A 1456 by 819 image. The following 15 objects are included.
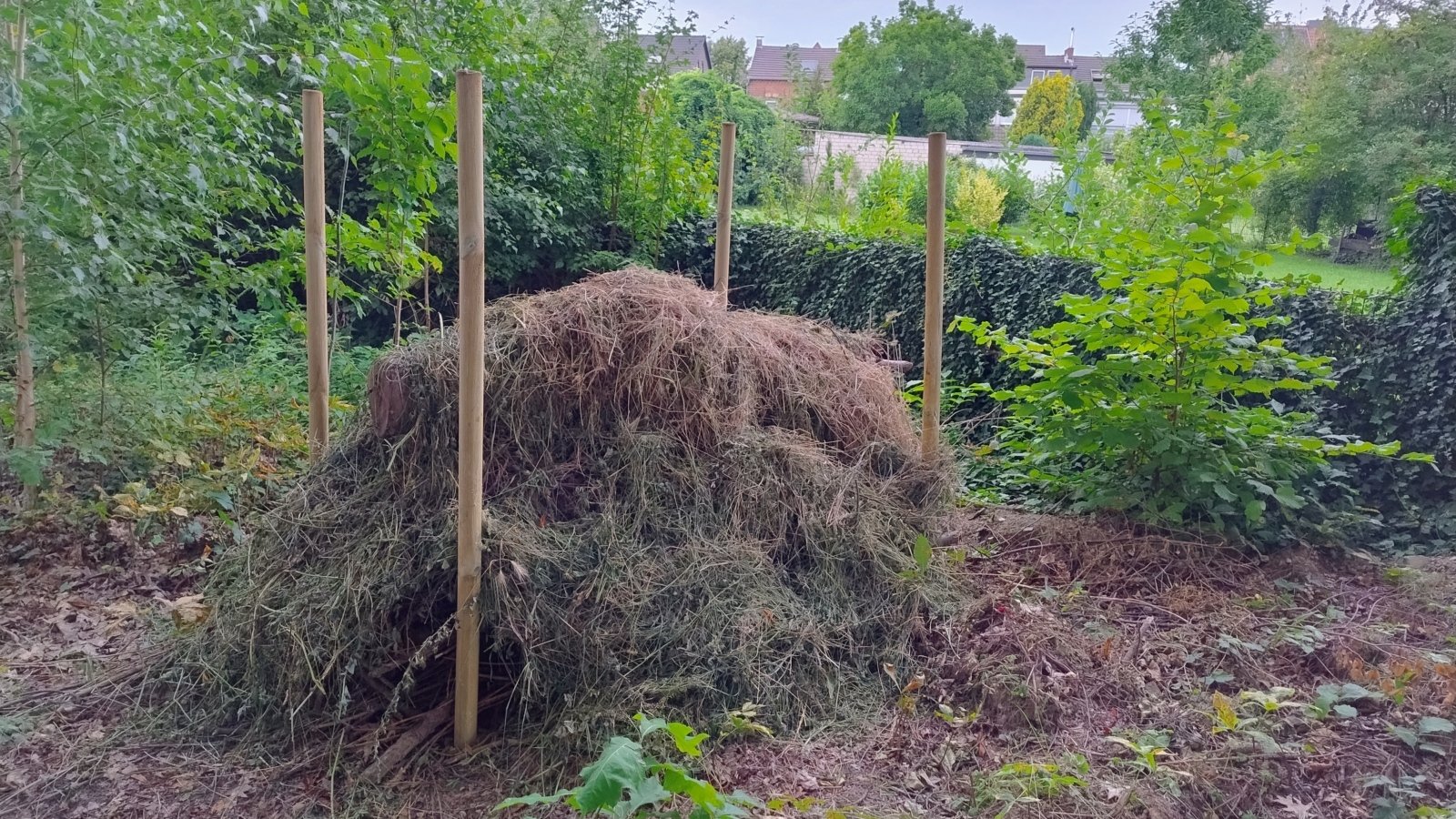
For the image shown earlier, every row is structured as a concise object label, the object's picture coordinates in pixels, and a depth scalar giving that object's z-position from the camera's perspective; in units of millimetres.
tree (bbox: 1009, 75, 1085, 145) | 29578
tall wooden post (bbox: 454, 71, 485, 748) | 2326
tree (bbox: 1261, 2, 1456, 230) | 13695
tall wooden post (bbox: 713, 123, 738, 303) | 4074
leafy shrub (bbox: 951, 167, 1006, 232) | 10977
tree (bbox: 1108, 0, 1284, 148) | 18234
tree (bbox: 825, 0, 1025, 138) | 30781
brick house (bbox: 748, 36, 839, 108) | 50281
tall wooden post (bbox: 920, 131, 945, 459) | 3658
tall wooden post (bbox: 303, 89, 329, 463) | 3342
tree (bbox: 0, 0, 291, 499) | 3428
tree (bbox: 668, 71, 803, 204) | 10094
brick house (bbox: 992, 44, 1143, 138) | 36556
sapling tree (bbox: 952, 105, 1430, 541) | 3643
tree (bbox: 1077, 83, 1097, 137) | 30650
